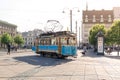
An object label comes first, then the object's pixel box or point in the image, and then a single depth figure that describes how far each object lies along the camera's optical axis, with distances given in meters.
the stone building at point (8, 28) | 43.11
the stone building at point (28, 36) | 61.42
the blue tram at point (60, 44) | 11.29
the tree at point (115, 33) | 18.43
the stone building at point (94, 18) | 43.89
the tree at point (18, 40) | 43.27
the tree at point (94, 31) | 24.62
